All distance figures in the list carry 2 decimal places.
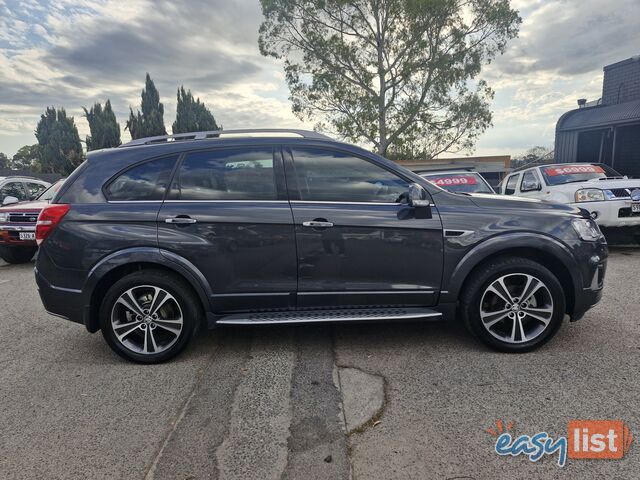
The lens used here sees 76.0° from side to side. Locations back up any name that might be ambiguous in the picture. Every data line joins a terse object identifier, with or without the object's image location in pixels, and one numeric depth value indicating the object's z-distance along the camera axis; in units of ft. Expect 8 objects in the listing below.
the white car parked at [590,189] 22.13
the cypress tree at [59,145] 129.70
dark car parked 10.75
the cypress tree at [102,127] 122.83
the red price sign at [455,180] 25.51
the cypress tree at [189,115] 145.69
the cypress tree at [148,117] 130.21
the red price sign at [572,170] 26.53
